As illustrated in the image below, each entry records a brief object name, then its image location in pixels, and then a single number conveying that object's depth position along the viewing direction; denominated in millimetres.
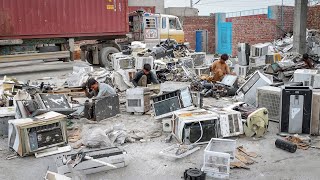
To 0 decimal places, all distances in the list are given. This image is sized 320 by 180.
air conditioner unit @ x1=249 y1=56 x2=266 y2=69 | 11655
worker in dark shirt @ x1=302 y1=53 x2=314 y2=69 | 10345
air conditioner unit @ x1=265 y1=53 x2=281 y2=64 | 11773
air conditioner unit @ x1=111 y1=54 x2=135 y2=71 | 11789
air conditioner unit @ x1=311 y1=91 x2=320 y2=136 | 5875
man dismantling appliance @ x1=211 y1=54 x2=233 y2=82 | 10110
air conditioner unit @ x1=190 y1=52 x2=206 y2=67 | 12792
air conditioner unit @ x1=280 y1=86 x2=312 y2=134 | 5773
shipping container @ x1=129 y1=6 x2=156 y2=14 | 25591
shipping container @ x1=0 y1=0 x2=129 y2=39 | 14180
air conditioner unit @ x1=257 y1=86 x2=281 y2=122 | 6641
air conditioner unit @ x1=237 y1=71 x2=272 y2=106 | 7770
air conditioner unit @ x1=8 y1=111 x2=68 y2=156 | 5173
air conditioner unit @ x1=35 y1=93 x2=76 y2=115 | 6575
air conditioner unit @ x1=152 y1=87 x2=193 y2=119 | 6605
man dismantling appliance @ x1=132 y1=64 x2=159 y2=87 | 9180
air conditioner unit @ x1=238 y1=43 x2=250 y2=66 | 11992
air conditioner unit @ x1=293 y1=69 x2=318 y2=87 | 8195
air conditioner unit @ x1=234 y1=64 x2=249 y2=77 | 11672
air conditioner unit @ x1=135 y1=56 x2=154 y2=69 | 11344
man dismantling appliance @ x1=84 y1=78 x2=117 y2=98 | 7453
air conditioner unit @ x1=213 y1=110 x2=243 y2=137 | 5719
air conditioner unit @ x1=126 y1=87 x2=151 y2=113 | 7504
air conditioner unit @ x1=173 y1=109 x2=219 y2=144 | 5473
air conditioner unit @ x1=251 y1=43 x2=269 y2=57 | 11805
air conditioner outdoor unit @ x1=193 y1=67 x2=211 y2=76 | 11980
